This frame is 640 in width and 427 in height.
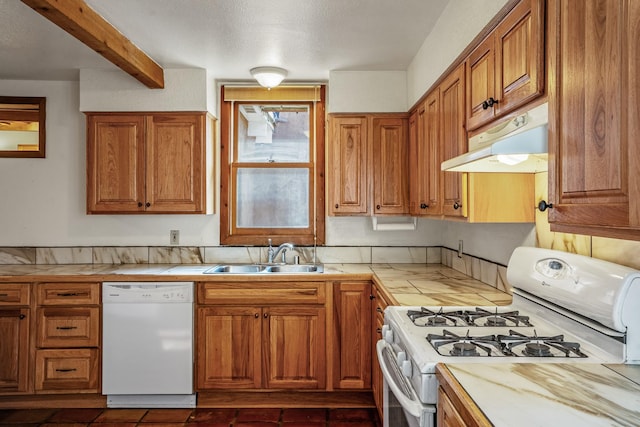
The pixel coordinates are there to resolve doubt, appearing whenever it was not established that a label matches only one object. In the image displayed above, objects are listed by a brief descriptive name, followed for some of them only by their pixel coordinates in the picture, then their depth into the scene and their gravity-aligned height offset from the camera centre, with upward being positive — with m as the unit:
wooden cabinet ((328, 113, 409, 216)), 3.15 +0.38
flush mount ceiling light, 3.09 +1.04
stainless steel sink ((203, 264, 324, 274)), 3.25 -0.42
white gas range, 1.21 -0.41
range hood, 1.25 +0.22
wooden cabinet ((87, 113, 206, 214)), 3.13 +0.39
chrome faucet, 3.31 -0.29
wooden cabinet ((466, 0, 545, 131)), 1.29 +0.54
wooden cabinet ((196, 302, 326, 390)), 2.83 -0.92
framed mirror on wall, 3.37 +0.72
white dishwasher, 2.80 -0.87
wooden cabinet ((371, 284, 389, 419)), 2.46 -0.77
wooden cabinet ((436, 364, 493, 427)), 0.91 -0.46
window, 3.47 +0.38
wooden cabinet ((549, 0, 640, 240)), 0.83 +0.22
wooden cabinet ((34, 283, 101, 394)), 2.80 -0.89
